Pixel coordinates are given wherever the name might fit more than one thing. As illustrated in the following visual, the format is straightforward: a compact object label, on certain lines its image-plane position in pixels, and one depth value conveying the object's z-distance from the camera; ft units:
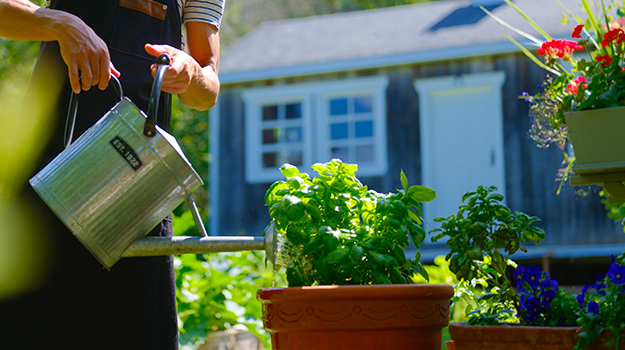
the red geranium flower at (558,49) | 4.91
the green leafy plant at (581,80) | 4.05
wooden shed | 22.85
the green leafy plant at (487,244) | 4.24
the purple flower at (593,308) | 3.40
